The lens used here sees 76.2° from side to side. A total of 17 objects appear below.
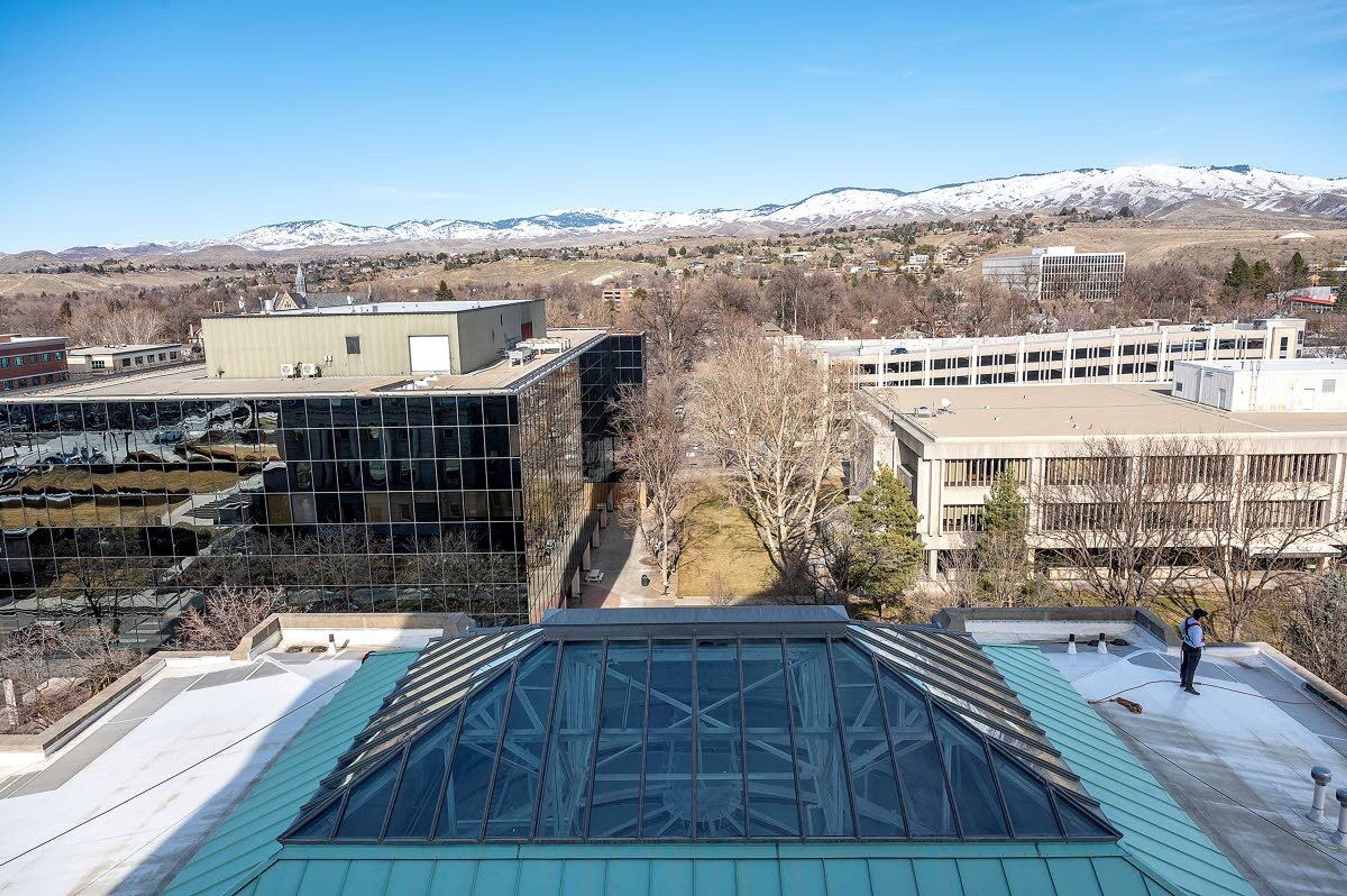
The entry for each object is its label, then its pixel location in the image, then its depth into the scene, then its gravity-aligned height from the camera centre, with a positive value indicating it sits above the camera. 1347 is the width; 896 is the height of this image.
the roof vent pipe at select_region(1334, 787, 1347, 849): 12.55 -7.94
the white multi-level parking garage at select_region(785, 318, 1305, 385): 77.75 -6.57
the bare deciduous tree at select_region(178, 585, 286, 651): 31.00 -11.38
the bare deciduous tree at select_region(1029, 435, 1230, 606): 39.56 -10.81
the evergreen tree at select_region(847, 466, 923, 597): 40.88 -11.89
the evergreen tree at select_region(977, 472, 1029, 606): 38.00 -12.01
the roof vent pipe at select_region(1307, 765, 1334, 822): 12.91 -7.64
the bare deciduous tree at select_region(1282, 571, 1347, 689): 30.05 -12.81
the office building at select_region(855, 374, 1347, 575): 41.25 -9.52
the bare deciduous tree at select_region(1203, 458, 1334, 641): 38.59 -11.87
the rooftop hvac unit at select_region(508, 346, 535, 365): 41.62 -2.97
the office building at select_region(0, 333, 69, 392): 78.19 -5.20
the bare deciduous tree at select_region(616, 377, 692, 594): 49.75 -10.73
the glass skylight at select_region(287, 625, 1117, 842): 9.53 -5.50
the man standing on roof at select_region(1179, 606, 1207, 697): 17.00 -7.26
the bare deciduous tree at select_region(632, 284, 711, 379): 88.62 -4.45
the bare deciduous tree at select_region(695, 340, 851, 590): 49.25 -8.61
